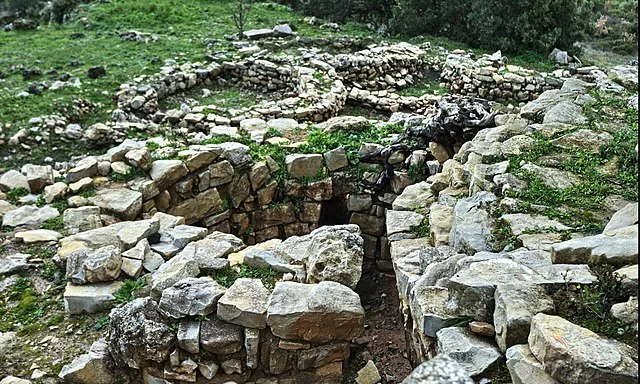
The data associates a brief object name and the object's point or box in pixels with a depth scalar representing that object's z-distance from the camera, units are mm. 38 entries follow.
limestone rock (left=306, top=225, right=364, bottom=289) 4945
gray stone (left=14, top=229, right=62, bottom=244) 6387
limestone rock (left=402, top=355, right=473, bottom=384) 1856
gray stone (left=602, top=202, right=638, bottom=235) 3832
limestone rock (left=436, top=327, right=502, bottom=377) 3354
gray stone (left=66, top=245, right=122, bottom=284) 5336
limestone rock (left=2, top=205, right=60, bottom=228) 6809
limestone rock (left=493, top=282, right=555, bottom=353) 3250
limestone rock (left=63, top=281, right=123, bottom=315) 5195
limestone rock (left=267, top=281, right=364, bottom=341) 4477
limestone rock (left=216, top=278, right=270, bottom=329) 4582
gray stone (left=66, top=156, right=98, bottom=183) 7641
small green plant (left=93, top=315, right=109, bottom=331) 5071
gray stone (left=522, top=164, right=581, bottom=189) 5289
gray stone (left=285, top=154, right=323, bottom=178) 8289
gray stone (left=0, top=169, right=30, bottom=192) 7664
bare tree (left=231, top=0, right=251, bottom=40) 16255
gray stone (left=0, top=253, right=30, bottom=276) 5852
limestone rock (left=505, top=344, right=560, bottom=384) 2966
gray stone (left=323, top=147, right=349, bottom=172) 8391
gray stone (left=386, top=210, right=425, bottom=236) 5902
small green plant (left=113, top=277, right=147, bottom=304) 5238
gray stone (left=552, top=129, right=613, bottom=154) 6000
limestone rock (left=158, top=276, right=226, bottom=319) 4664
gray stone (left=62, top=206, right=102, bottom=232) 6715
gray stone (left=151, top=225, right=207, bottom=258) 5980
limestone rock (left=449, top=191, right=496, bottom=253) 4629
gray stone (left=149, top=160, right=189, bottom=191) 7559
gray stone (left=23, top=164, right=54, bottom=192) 7582
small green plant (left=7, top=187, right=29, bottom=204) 7445
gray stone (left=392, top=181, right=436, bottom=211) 6508
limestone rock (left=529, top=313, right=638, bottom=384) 2752
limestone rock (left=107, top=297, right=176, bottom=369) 4551
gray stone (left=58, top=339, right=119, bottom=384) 4520
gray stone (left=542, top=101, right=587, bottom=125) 6811
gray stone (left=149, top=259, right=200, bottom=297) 5035
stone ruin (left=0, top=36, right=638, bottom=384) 3436
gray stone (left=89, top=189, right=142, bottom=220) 6984
